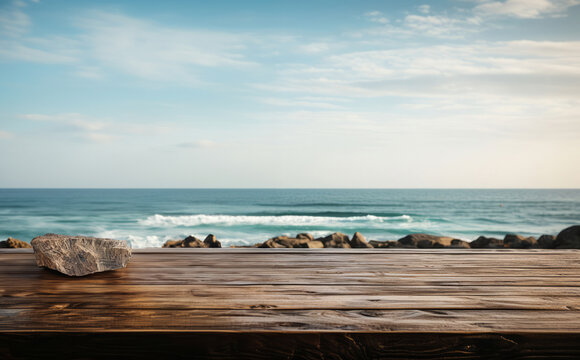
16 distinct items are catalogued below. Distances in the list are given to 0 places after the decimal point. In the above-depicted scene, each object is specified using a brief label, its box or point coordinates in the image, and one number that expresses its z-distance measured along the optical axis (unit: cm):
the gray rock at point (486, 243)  857
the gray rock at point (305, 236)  935
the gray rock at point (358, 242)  838
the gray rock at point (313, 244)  818
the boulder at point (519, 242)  886
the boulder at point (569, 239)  761
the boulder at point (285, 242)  772
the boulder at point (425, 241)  903
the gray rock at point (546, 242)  843
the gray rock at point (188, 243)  815
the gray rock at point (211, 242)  869
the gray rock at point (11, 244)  739
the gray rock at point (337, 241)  862
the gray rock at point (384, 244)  902
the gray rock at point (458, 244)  849
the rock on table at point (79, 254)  177
